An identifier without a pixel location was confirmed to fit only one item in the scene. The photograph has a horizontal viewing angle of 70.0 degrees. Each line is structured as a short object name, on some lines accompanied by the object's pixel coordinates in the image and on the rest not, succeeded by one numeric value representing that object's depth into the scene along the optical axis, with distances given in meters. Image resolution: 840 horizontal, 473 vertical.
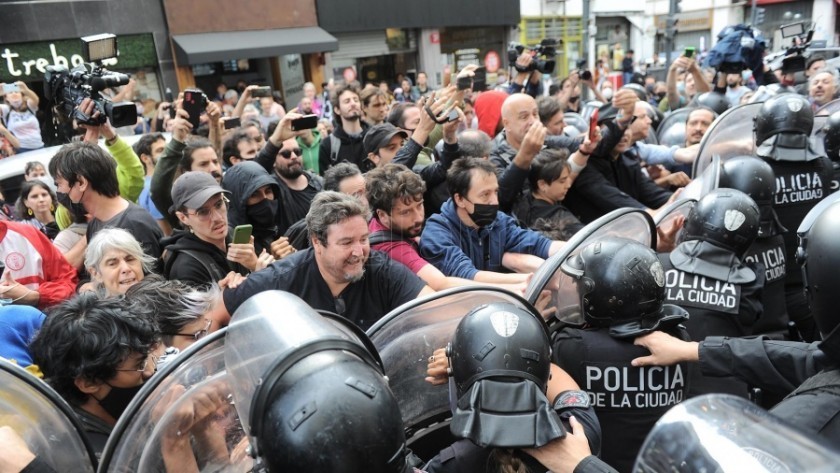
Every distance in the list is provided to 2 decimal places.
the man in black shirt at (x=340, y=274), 2.70
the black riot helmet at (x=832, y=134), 4.22
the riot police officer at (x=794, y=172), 3.88
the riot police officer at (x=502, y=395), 1.53
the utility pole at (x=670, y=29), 13.09
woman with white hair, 2.98
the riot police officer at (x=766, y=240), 3.22
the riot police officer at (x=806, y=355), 1.56
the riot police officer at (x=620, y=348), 2.13
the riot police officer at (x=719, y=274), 2.71
